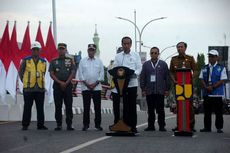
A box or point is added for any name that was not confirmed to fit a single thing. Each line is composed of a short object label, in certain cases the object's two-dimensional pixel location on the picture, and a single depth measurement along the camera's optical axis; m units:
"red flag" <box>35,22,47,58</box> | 21.90
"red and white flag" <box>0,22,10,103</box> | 18.88
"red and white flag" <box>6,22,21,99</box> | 19.03
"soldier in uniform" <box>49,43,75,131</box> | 14.11
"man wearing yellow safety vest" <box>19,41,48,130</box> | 14.32
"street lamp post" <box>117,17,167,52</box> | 63.31
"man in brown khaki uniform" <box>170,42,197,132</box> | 13.66
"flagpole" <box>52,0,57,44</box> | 33.83
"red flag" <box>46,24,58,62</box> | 20.88
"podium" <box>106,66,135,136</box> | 12.07
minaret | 160.34
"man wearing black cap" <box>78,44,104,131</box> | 14.09
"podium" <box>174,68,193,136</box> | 12.23
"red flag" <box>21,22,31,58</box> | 20.91
